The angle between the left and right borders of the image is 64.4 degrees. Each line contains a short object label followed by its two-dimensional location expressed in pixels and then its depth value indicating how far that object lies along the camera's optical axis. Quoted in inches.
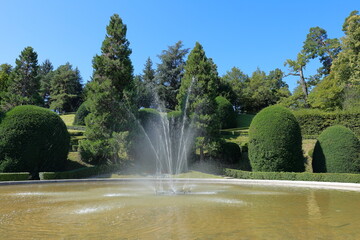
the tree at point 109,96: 920.5
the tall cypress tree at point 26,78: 1272.1
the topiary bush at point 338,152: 693.3
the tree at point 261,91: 2000.5
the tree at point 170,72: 1951.3
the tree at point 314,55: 1640.0
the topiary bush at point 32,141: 739.4
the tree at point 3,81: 1516.9
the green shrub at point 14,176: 673.0
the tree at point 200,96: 930.7
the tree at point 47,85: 2651.1
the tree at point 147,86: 2087.8
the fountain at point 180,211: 228.7
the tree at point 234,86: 1993.1
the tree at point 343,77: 1076.5
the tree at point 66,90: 2357.3
